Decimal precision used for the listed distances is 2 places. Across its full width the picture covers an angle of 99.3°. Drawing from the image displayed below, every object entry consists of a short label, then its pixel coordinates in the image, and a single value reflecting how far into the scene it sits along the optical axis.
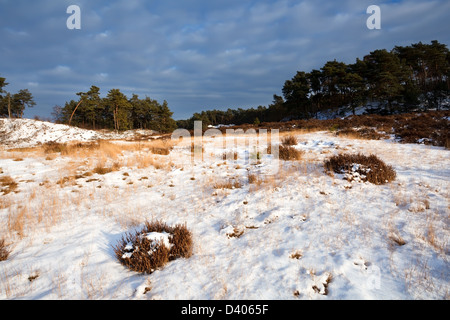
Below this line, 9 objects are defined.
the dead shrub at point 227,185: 5.75
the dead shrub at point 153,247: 2.79
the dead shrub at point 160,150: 10.89
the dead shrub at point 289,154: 8.11
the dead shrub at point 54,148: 10.23
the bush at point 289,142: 10.59
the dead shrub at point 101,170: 7.38
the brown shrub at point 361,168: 5.16
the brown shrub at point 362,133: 12.56
